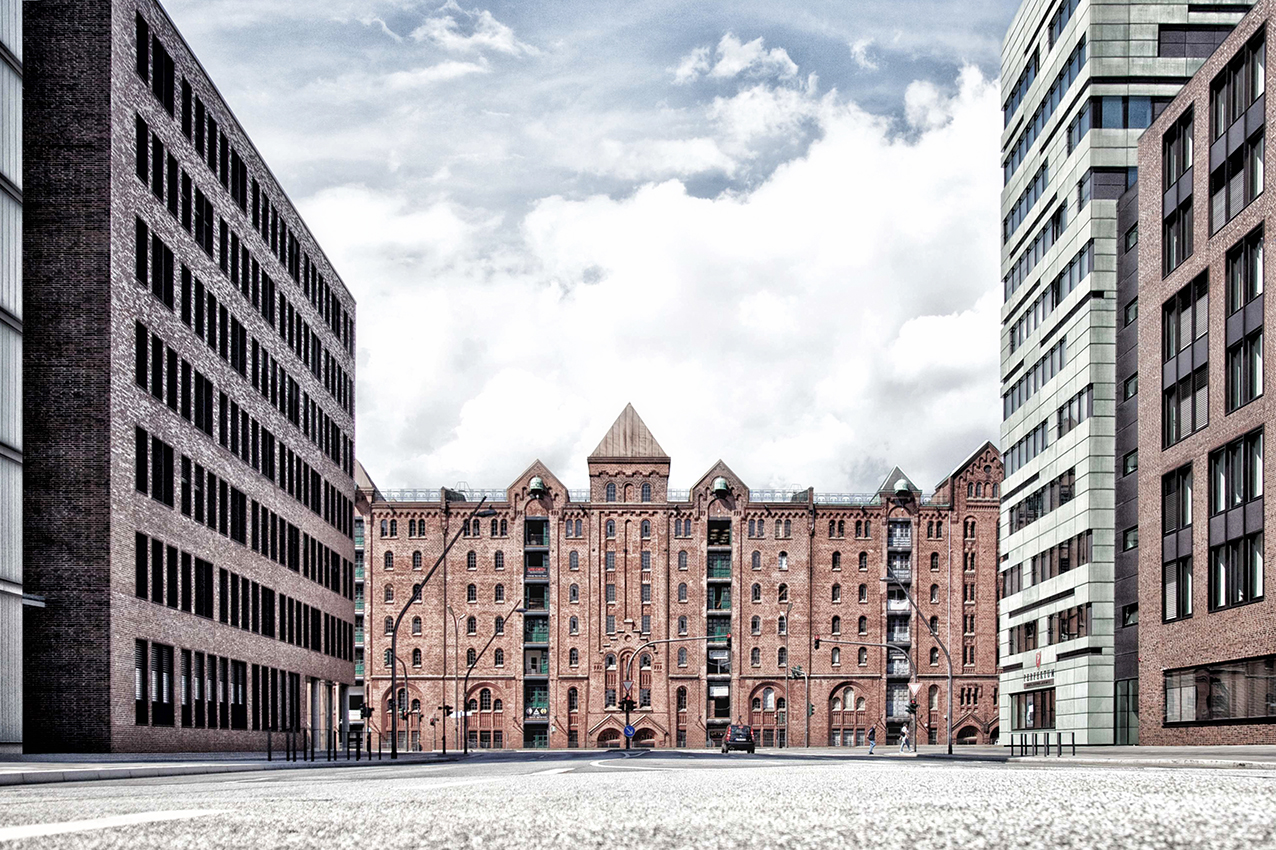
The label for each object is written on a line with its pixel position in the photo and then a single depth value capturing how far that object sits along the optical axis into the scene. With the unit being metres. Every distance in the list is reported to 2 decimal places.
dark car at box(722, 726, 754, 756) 69.45
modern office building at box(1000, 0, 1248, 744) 52.09
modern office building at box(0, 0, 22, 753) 31.64
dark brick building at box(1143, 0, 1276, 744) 37.47
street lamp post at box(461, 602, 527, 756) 101.56
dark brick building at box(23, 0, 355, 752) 35.59
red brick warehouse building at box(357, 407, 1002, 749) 105.81
